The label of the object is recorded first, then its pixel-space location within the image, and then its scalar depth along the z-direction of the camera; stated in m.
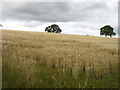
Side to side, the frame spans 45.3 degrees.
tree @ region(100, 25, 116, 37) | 63.22
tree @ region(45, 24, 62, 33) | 71.11
